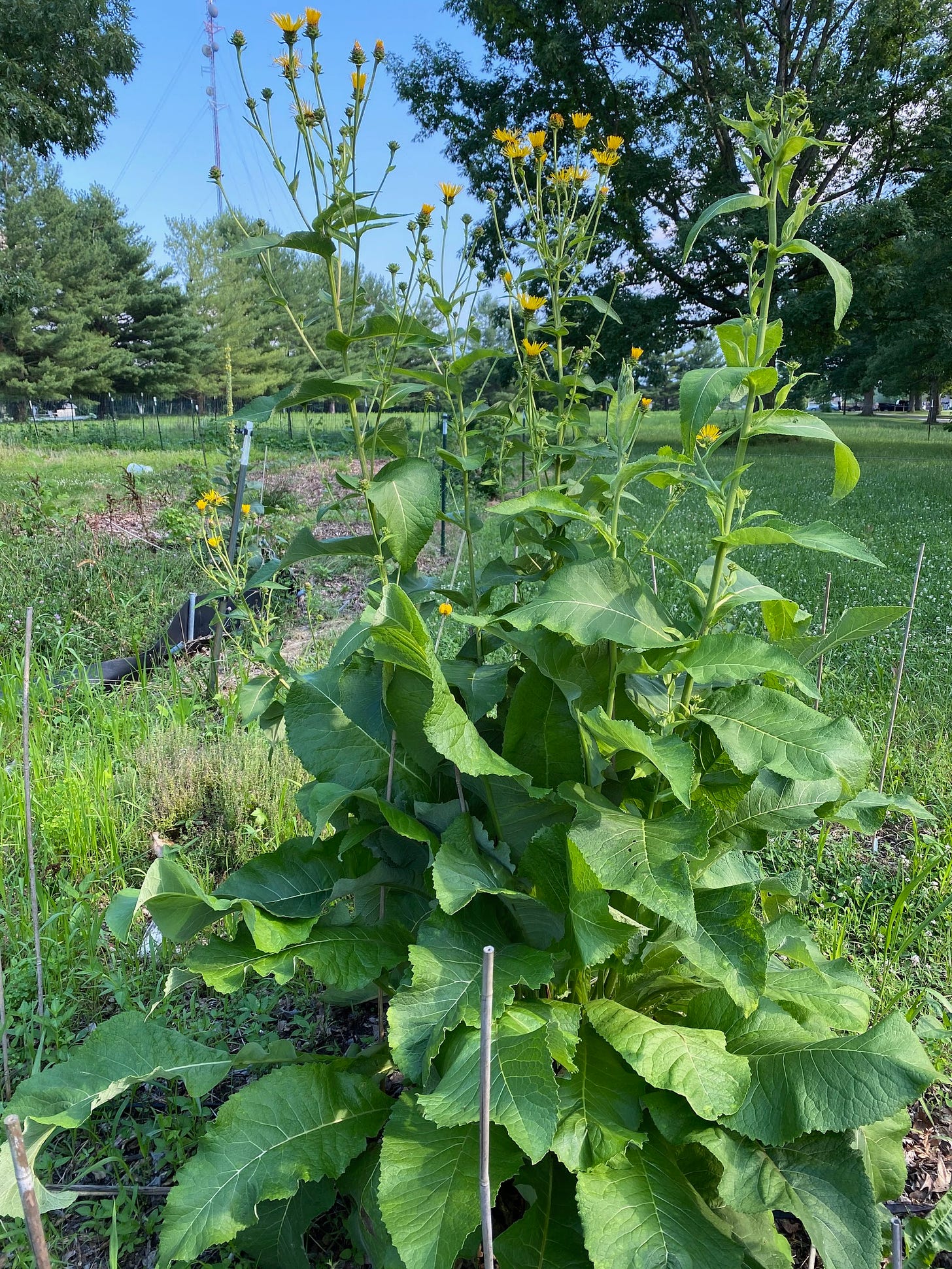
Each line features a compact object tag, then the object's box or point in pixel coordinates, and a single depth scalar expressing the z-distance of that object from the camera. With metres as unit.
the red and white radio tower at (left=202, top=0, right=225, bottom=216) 22.25
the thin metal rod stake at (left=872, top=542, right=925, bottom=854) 2.24
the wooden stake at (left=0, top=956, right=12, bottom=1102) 1.64
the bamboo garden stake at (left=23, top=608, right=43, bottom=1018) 1.65
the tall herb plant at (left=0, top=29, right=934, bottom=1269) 1.17
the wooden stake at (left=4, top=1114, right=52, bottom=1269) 0.70
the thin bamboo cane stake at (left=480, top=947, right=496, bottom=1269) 0.80
